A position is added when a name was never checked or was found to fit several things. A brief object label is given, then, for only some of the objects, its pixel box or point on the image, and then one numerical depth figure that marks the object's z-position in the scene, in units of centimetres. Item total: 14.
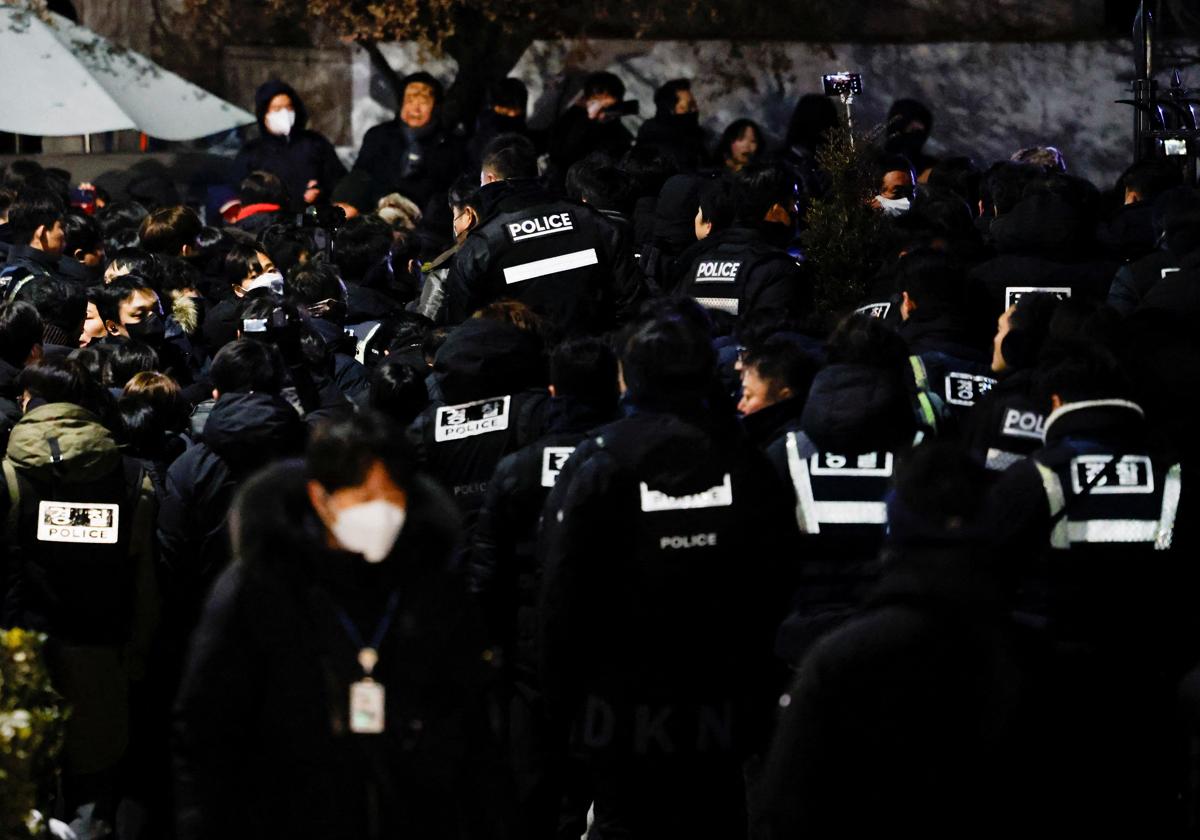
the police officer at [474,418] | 1381
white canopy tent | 2903
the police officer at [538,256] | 1750
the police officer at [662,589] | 1105
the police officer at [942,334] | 1495
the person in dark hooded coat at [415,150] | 2967
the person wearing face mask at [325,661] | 834
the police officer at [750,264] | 1748
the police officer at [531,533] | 1287
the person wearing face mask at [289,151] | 2952
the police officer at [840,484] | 1217
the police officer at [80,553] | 1370
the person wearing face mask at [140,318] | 1758
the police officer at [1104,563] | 1169
